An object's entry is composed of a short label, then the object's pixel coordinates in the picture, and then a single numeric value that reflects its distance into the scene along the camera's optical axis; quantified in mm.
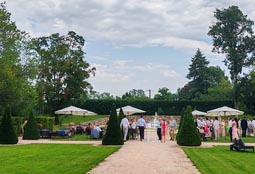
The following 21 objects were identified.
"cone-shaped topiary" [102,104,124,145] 22330
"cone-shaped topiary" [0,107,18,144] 23188
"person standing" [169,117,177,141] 28258
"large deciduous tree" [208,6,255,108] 62781
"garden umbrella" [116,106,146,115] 33281
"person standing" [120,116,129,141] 26172
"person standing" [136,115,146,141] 27558
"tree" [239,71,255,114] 59219
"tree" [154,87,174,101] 79312
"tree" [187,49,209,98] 82875
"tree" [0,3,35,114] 33219
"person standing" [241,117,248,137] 32250
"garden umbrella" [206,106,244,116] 31236
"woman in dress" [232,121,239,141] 20484
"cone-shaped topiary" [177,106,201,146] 22547
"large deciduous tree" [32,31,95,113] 51156
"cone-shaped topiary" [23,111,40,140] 27344
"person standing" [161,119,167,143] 25820
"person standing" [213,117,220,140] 28812
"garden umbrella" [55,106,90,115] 34156
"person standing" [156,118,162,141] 27678
